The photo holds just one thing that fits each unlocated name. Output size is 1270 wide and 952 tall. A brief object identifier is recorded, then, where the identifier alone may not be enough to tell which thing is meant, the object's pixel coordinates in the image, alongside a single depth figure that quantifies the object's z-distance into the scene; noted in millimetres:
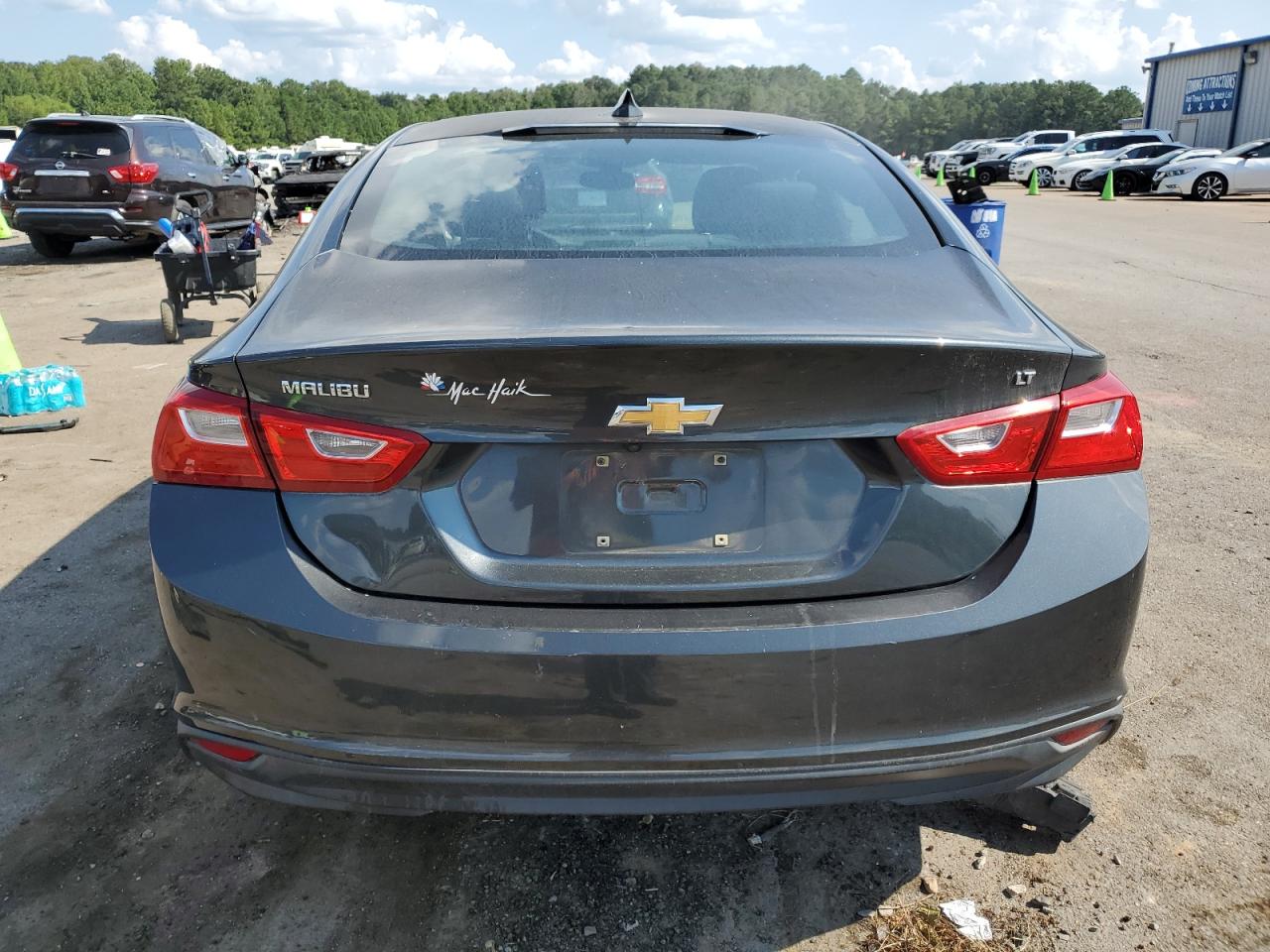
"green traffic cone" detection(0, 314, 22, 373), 6637
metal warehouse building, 40312
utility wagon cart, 7852
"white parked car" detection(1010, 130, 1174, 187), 37000
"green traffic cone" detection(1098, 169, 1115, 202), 28630
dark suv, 13242
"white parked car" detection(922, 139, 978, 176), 50484
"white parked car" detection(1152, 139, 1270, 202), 25719
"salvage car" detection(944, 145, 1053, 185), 40375
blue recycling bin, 8578
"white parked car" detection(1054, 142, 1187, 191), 33562
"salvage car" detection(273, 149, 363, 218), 18672
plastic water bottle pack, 6219
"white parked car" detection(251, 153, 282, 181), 38544
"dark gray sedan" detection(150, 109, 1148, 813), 1729
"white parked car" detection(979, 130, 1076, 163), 46375
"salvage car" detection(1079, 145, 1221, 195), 30719
